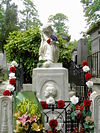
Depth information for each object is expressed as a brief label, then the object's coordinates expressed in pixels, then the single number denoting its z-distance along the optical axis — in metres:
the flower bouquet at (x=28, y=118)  3.22
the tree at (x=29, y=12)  33.78
